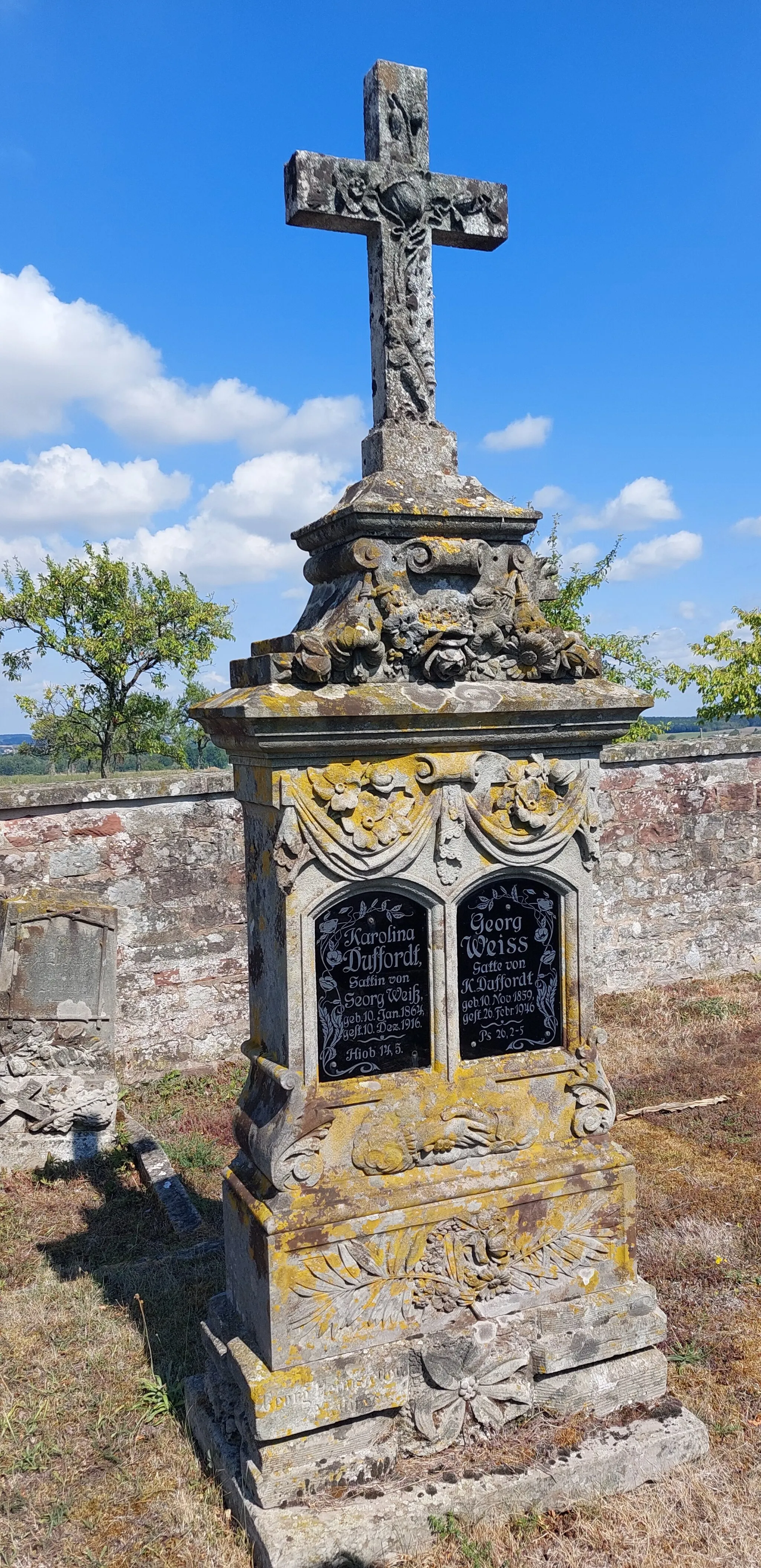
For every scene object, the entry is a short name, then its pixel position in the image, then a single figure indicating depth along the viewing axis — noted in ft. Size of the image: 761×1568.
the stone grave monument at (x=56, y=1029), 21.97
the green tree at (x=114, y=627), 73.20
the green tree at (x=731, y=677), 49.06
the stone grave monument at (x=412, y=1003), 11.87
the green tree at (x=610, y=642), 54.90
